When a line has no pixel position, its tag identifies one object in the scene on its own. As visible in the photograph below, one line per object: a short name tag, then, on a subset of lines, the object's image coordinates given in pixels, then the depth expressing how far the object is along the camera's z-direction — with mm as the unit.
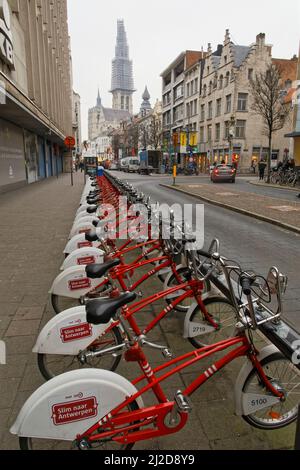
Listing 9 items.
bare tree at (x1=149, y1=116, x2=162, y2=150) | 59475
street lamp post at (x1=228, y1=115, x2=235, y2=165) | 32559
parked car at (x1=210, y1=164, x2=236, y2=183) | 25516
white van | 48812
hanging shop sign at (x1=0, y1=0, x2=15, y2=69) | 12828
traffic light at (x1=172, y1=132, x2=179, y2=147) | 22953
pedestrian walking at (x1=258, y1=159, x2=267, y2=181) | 27697
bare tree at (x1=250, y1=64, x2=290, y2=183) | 23456
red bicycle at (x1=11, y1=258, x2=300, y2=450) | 1809
